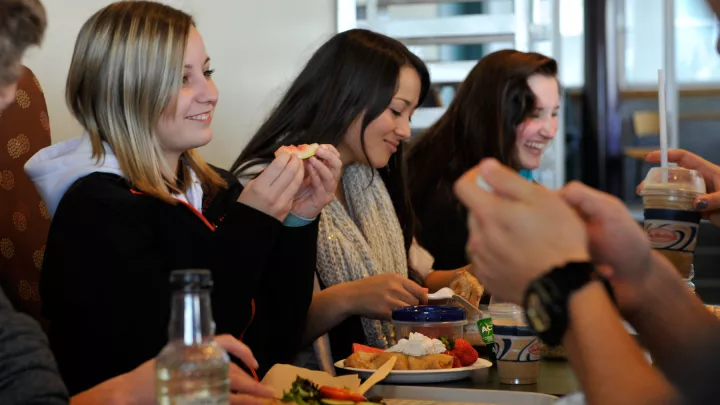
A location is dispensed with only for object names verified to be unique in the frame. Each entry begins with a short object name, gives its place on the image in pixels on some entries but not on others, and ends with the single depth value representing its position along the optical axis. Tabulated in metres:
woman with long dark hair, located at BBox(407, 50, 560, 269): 3.22
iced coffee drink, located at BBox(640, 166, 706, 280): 2.18
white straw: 2.19
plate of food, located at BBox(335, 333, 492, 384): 2.11
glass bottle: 1.54
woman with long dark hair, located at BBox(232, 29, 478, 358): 2.69
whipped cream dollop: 2.15
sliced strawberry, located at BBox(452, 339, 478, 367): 2.19
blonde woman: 2.12
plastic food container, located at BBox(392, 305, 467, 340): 2.24
